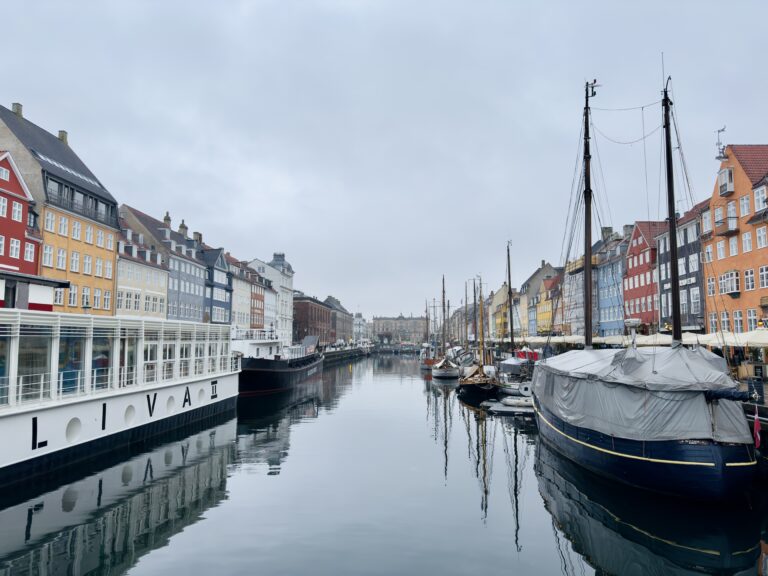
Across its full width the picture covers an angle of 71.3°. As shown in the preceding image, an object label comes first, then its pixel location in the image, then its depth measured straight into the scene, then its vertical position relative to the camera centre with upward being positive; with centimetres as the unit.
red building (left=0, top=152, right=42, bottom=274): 3775 +838
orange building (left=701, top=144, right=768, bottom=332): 3869 +767
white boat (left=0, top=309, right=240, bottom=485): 1800 -209
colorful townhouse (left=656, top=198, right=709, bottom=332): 4966 +578
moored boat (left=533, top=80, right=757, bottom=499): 1549 -269
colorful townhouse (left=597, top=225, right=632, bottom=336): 7112 +760
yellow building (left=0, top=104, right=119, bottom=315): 4288 +1087
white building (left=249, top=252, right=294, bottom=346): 10469 +971
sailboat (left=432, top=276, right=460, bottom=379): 6631 -424
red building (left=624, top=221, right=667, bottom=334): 6081 +715
